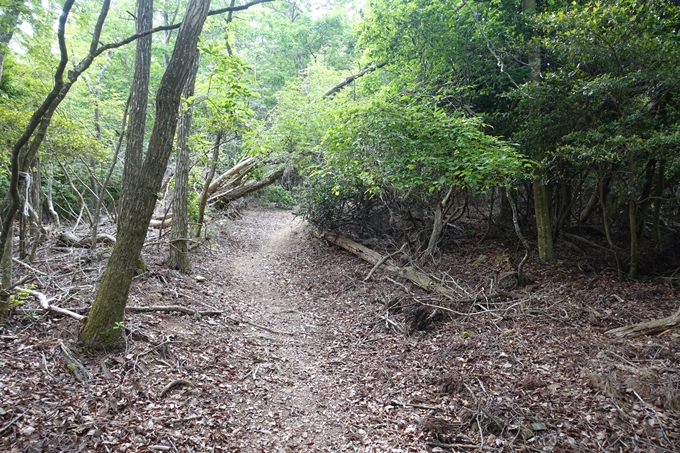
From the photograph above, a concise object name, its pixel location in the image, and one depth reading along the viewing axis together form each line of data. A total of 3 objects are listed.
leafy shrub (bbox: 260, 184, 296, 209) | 21.44
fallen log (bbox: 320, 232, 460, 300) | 7.74
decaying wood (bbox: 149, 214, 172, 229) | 11.95
